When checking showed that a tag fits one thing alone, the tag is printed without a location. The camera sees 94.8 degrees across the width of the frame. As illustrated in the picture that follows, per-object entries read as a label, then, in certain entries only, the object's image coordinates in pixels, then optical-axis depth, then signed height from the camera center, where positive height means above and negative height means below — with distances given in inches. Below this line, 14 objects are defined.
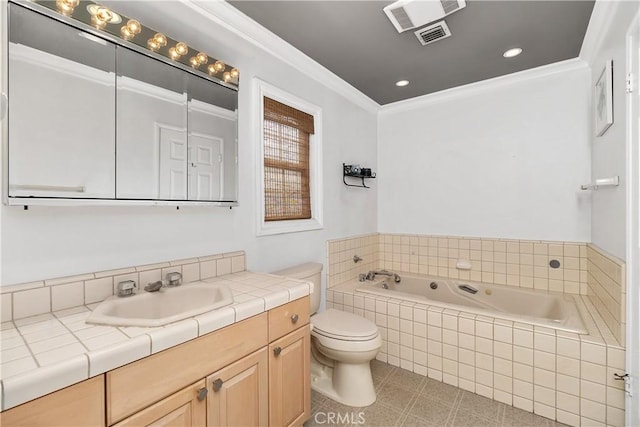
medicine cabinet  42.4 +16.2
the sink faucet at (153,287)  53.3 -13.2
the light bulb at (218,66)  66.6 +33.9
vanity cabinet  31.9 -23.5
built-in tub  79.1 -28.7
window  85.2 +16.5
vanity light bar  46.3 +32.6
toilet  73.9 -35.7
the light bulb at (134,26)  51.9 +33.5
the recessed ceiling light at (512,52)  87.9 +49.2
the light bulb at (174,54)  58.6 +32.3
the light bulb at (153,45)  55.1 +32.1
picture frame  70.4 +29.4
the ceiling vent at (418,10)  65.9 +47.3
